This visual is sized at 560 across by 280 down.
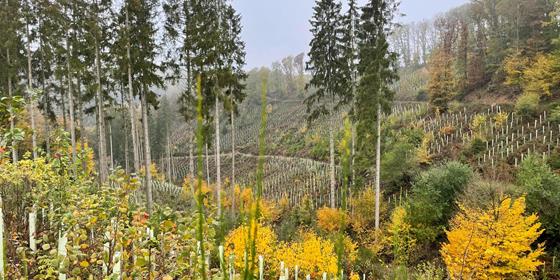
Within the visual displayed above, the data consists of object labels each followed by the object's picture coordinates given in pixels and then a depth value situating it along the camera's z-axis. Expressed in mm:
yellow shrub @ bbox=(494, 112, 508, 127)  23406
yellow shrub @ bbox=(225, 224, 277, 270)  8488
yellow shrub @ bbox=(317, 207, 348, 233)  17047
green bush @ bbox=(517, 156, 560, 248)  11250
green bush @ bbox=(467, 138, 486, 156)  21047
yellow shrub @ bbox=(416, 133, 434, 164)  21234
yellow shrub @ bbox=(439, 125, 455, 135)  25508
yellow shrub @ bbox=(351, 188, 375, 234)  17266
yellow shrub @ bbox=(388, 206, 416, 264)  13177
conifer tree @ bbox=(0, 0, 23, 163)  16828
